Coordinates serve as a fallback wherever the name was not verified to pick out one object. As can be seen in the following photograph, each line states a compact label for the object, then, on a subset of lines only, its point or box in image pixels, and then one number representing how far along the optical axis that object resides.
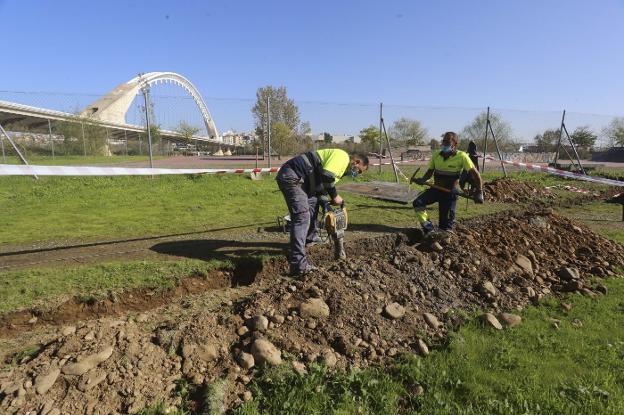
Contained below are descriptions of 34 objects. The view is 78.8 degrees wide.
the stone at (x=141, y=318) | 3.42
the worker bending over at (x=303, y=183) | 4.58
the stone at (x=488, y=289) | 4.21
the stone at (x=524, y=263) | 4.83
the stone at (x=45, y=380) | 2.45
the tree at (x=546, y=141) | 20.75
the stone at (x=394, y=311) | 3.56
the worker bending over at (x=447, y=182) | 6.13
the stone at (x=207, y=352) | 2.88
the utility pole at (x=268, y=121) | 13.18
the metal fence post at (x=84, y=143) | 15.47
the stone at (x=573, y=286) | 4.40
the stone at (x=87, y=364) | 2.57
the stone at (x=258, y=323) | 3.16
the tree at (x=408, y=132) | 16.98
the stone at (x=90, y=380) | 2.50
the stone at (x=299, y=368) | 2.79
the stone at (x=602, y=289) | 4.36
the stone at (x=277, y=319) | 3.25
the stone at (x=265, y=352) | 2.85
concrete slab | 9.94
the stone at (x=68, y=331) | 3.01
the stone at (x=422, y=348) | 3.13
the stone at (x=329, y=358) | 2.92
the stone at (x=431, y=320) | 3.56
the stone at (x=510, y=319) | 3.61
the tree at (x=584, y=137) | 20.25
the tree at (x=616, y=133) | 27.11
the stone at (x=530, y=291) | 4.27
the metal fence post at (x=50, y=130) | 15.17
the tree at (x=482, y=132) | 17.09
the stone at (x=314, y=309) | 3.37
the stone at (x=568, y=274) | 4.68
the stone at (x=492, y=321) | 3.53
